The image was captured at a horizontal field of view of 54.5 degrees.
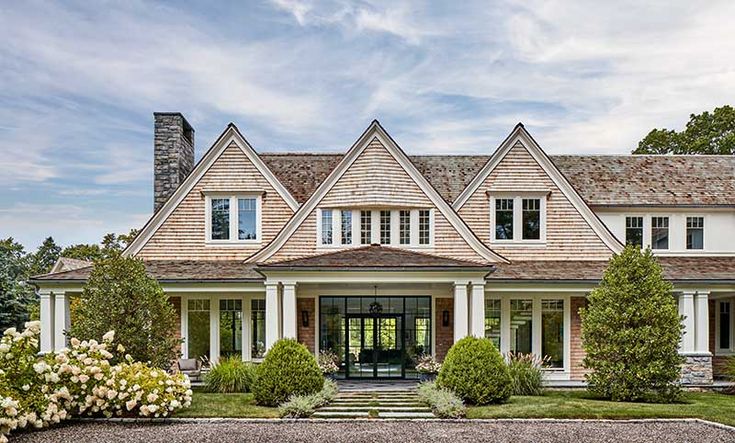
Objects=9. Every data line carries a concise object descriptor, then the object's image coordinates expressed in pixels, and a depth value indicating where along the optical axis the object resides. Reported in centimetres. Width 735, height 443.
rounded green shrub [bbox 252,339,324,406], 1525
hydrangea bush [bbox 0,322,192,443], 1262
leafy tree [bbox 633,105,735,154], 3934
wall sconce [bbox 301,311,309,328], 2106
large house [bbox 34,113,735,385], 1986
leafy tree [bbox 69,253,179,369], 1562
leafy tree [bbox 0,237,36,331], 2916
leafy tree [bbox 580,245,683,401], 1612
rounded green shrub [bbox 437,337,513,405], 1527
